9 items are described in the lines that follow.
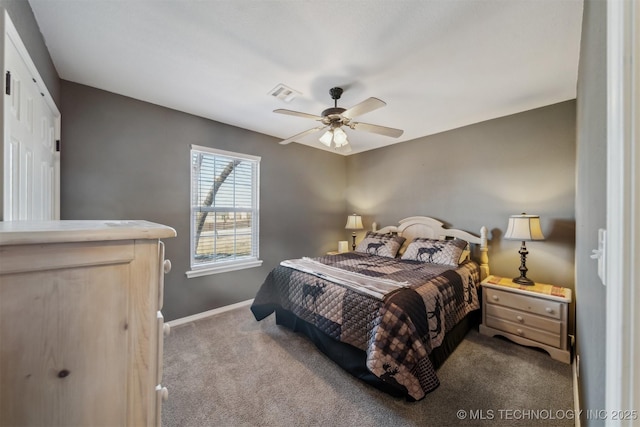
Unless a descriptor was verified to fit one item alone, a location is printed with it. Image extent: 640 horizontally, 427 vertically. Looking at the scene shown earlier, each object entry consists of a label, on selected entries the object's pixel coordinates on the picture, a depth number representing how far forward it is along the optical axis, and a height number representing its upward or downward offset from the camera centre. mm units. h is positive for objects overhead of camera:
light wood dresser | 578 -302
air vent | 2244 +1156
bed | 1629 -752
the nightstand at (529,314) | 2098 -932
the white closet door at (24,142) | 1102 +395
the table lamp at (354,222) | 4137 -143
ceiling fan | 2002 +809
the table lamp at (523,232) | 2375 -170
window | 2979 +30
